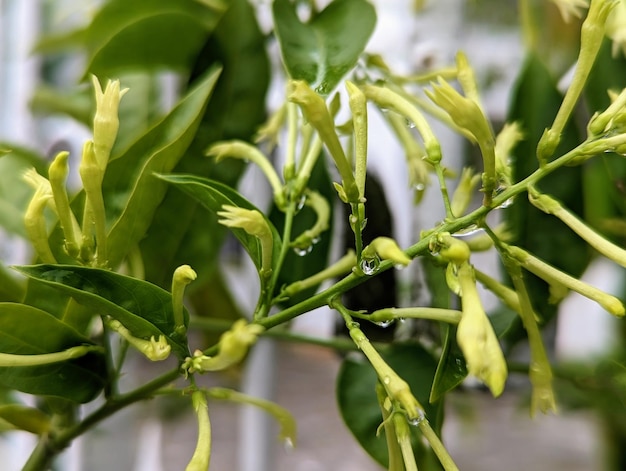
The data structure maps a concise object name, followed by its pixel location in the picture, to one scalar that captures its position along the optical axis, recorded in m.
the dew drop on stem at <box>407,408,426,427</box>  0.20
